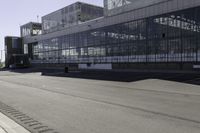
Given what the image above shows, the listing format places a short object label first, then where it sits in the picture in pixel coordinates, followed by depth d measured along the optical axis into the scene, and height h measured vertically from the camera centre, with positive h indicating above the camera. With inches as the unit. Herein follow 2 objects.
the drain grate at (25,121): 287.7 -77.6
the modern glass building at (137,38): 1302.9 +139.6
